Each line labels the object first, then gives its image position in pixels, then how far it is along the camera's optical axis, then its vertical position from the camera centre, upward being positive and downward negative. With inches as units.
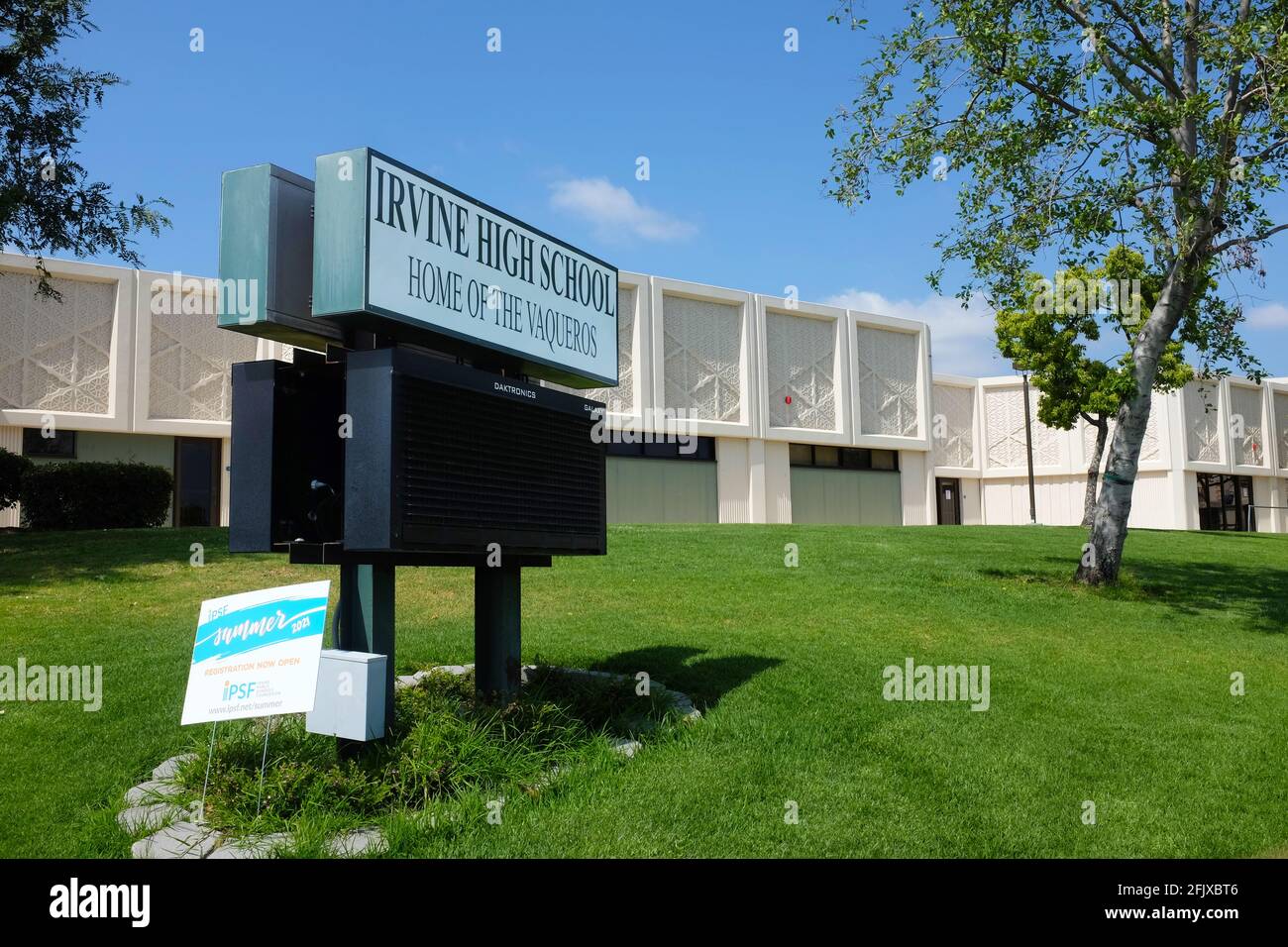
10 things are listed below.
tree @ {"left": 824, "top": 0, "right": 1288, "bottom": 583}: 520.7 +210.6
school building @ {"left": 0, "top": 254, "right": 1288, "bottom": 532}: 1032.2 +144.9
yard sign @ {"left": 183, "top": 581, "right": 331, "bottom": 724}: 222.7 -29.5
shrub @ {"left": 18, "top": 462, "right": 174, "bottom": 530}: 783.1 +26.7
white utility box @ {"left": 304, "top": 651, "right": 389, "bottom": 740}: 233.6 -40.6
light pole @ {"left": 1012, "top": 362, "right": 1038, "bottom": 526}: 1505.9 +132.4
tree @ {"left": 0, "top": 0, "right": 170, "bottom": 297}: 711.1 +288.8
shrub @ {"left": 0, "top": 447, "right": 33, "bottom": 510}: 777.7 +42.1
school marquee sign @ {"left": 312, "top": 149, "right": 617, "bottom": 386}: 228.4 +66.8
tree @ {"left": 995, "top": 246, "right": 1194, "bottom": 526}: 993.5 +179.0
